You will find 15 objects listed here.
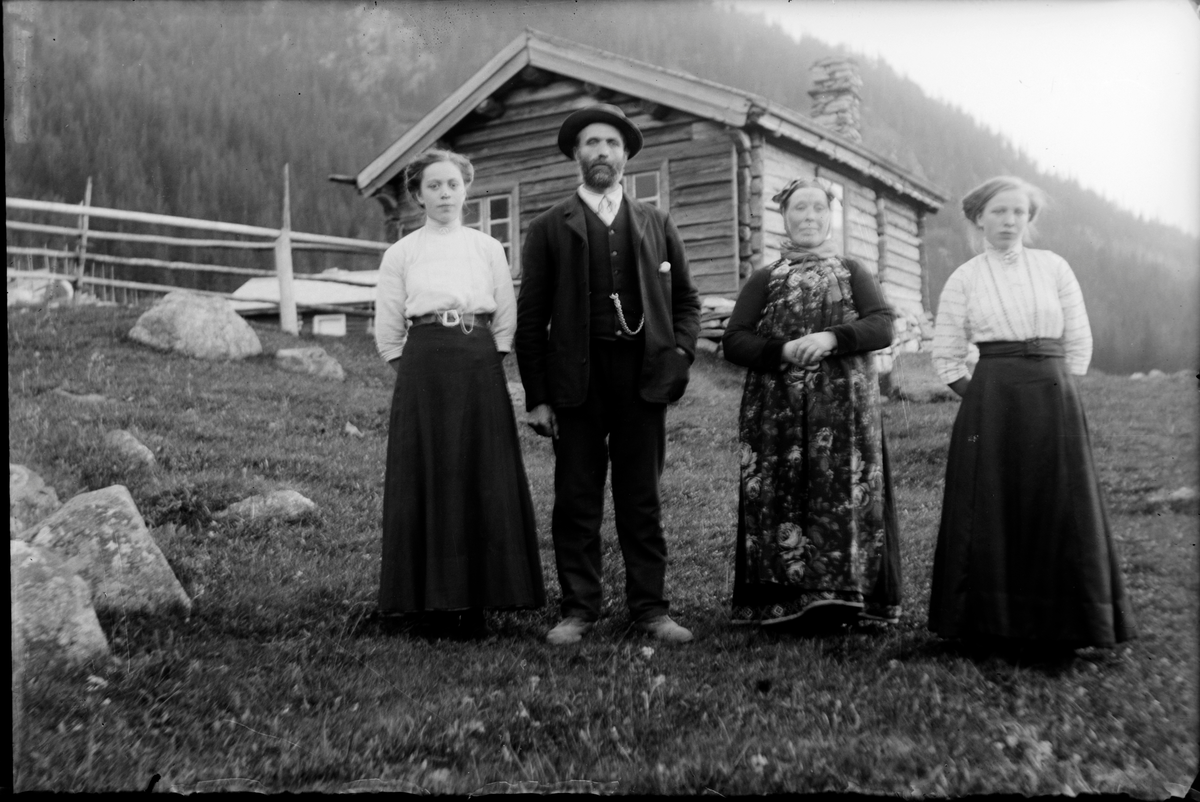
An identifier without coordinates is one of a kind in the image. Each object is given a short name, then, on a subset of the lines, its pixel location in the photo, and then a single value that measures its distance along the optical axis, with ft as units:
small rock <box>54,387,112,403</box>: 18.47
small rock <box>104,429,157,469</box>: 17.25
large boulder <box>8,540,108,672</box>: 10.65
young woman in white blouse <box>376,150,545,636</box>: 12.85
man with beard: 12.98
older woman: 12.44
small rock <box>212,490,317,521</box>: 16.30
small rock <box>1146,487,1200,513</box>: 11.59
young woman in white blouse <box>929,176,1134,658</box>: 11.04
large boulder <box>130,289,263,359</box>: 25.00
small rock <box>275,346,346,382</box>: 26.66
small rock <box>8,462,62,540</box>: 14.65
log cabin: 34.63
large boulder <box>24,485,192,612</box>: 12.41
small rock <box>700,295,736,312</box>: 37.14
